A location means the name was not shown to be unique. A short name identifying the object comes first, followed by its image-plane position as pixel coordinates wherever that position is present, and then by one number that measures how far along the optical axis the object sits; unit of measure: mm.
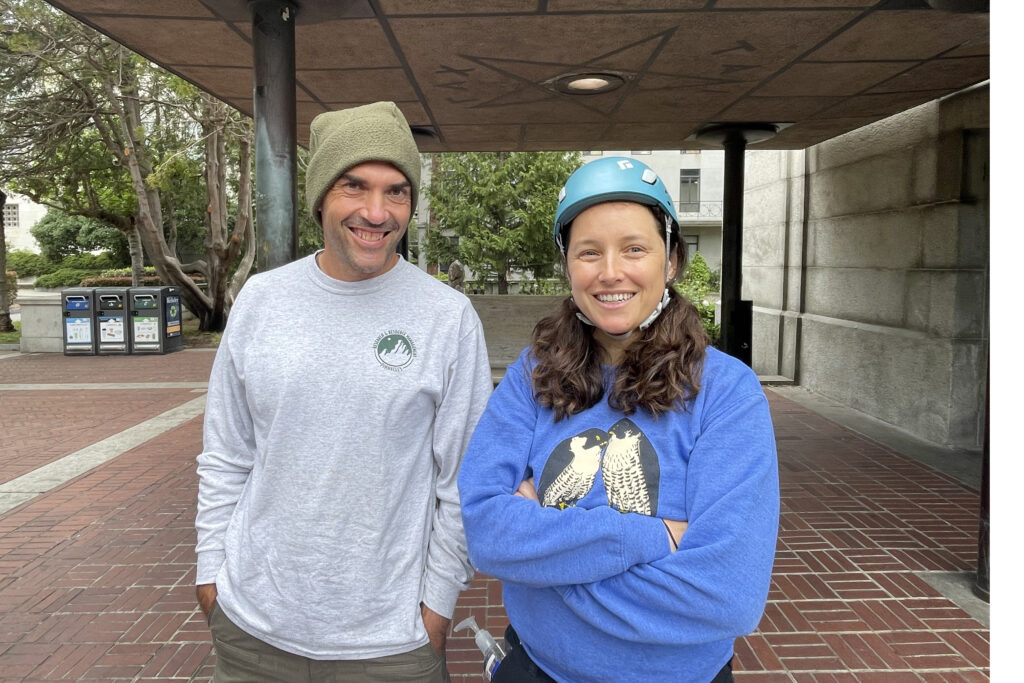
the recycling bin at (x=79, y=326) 14773
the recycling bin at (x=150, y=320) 14969
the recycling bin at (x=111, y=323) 14852
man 1696
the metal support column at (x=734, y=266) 9234
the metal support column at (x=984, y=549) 3982
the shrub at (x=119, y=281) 26448
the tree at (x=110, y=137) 14047
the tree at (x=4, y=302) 18422
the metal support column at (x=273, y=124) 4656
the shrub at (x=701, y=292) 13091
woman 1322
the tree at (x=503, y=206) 21969
